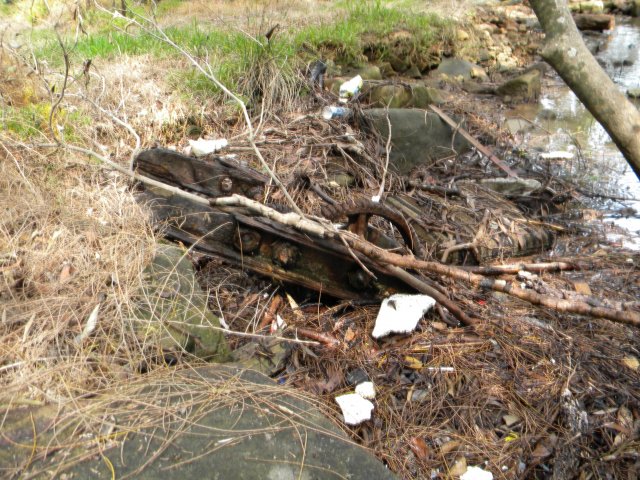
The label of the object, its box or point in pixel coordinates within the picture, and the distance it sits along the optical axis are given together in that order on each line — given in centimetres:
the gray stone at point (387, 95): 621
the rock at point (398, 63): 823
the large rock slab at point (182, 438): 200
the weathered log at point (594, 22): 1230
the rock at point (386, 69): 804
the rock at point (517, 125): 727
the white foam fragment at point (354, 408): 276
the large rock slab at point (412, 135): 558
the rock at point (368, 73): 704
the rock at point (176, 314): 275
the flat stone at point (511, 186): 561
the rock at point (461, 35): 947
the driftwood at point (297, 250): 316
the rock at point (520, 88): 838
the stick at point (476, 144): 598
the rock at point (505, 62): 983
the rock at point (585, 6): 1327
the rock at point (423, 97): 650
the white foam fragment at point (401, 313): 323
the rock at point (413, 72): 849
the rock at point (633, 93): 838
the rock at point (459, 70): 880
